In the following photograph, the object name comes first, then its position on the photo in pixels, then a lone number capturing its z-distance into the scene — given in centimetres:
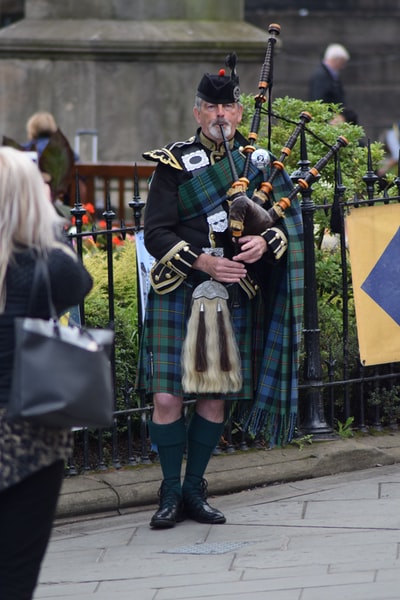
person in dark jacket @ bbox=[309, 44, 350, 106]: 2718
